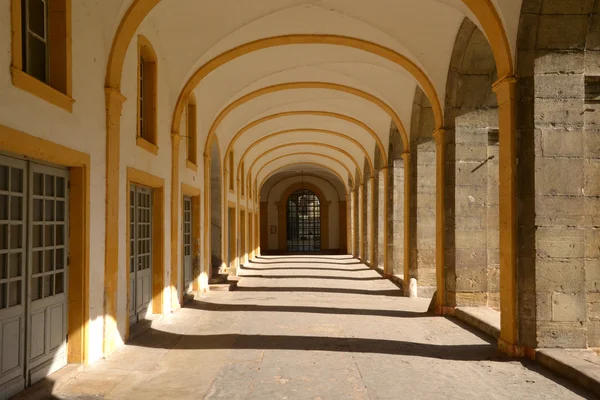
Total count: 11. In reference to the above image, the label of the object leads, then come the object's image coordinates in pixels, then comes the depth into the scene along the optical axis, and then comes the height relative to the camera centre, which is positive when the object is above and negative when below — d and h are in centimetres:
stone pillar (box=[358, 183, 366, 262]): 2427 +12
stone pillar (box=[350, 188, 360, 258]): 2769 -6
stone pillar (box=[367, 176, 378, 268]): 2069 +2
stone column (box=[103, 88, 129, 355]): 655 +11
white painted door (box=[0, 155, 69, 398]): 459 -39
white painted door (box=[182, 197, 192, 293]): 1183 -36
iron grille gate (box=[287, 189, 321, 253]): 3744 +13
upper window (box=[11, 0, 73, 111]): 506 +156
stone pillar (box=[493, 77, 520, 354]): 661 +7
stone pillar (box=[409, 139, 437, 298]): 1275 +7
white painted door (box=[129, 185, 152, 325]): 812 -41
